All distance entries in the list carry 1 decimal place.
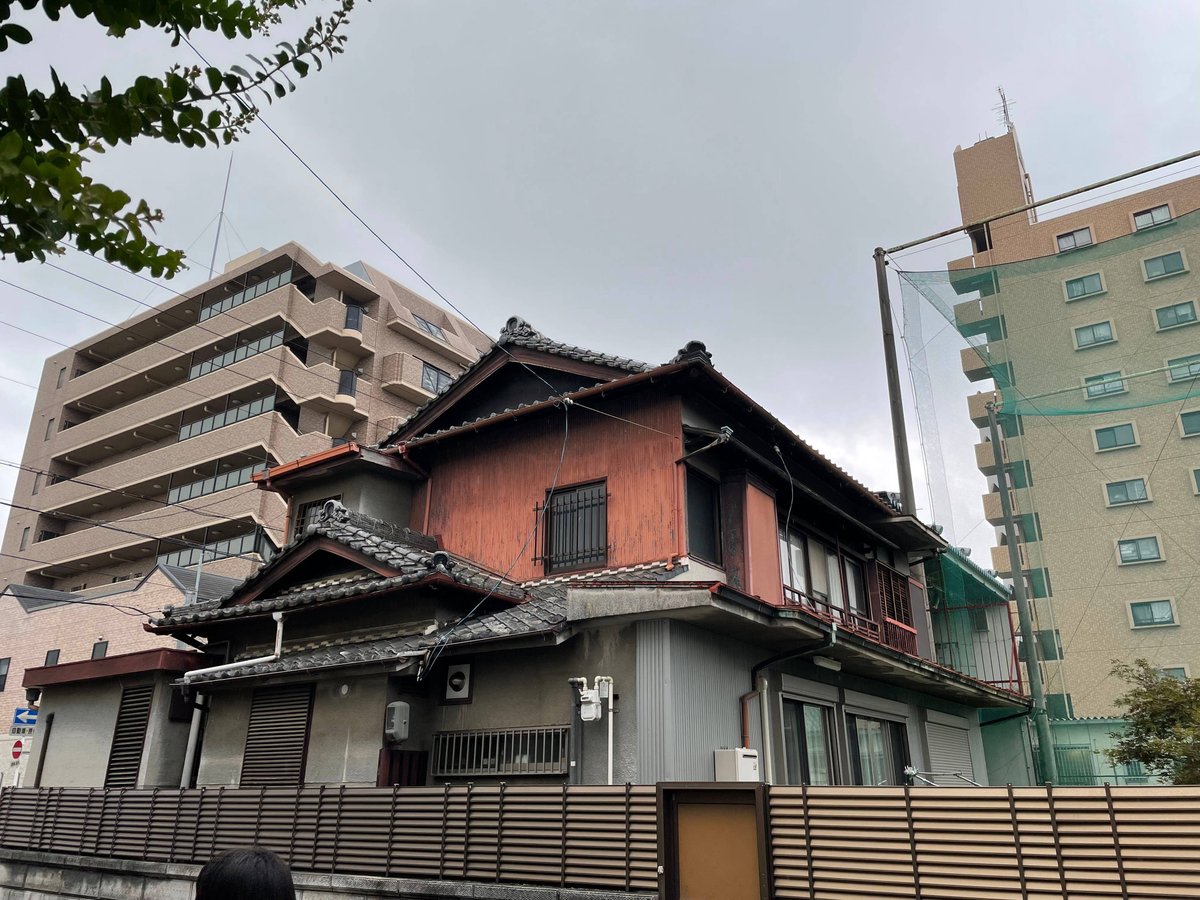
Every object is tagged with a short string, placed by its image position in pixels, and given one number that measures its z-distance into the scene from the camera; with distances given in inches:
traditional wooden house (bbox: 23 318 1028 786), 415.5
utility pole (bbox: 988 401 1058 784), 640.4
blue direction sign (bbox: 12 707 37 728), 711.0
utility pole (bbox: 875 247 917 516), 733.9
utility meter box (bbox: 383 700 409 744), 436.1
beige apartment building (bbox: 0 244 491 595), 1782.7
